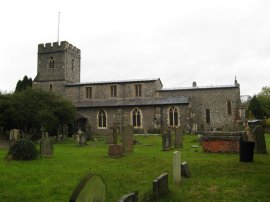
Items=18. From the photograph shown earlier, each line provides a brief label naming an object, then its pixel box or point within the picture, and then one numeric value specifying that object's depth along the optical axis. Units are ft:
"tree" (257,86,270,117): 194.78
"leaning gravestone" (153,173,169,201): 22.38
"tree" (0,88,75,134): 89.86
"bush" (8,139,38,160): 45.39
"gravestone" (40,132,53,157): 50.01
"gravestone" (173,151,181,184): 28.58
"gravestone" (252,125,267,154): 47.83
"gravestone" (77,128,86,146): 75.62
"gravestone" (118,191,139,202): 16.63
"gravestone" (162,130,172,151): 59.77
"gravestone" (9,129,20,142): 69.46
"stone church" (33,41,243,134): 115.75
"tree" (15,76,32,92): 146.61
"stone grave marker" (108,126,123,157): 49.25
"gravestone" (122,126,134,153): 54.29
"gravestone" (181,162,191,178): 30.66
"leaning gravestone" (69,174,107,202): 15.19
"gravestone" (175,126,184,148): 62.86
